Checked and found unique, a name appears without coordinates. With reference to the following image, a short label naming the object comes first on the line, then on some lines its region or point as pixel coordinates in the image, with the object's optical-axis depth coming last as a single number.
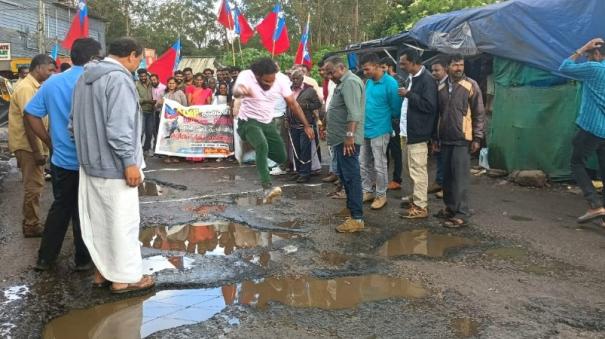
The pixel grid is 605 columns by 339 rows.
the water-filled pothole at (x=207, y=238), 5.00
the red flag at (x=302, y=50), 14.74
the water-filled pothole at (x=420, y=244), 4.88
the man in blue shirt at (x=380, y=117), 6.38
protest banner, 10.65
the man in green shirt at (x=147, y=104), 10.98
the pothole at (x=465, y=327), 3.25
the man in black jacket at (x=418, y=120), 5.83
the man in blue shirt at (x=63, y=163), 4.23
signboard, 24.23
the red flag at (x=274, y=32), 14.41
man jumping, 6.24
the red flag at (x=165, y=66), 12.59
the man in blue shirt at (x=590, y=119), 5.75
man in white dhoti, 3.65
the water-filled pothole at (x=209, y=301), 3.34
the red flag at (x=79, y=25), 12.88
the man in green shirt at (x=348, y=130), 5.38
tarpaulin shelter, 7.59
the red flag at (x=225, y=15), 14.34
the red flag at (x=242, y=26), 15.11
